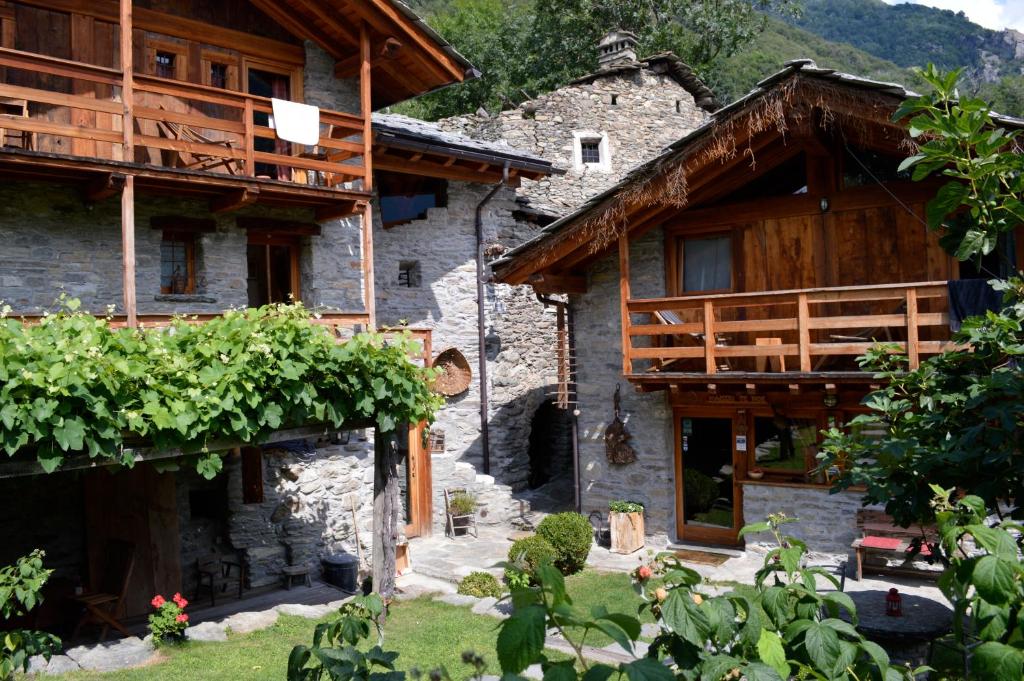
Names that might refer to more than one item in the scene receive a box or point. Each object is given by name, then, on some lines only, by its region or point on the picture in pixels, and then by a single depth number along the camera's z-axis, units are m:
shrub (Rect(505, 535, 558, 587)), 10.74
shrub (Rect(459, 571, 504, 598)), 10.71
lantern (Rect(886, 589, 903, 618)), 7.18
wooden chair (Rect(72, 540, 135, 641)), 8.98
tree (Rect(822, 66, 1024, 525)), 3.47
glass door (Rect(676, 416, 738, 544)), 12.53
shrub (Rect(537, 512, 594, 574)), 11.33
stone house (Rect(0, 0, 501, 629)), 9.86
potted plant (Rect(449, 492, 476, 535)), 14.47
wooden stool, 11.46
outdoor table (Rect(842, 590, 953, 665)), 6.73
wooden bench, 10.14
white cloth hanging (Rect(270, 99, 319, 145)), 10.89
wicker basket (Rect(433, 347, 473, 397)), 15.48
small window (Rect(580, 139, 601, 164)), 22.28
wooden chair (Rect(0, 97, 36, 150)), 9.91
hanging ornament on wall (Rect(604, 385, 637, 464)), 12.99
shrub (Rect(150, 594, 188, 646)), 8.64
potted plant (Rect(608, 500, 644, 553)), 12.55
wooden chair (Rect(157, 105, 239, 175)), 10.98
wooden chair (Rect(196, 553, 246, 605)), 10.98
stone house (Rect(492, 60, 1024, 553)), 10.88
